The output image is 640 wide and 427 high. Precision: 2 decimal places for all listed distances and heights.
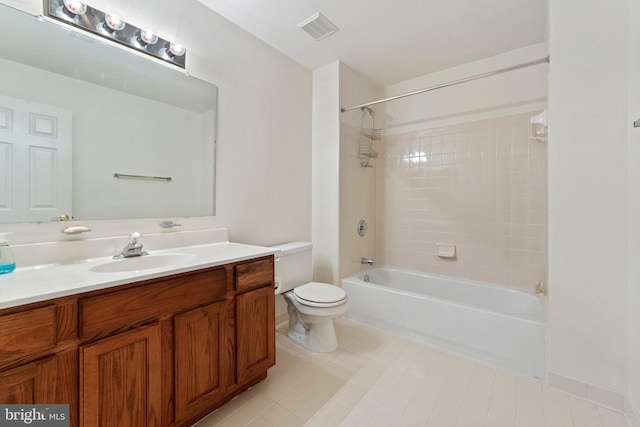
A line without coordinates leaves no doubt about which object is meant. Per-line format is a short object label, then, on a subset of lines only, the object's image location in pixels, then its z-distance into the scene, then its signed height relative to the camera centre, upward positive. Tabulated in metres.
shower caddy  2.86 +0.80
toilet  1.88 -0.60
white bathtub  1.72 -0.76
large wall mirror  1.16 +0.43
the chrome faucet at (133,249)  1.37 -0.18
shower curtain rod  1.69 +0.98
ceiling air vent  1.94 +1.39
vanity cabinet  0.82 -0.50
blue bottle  1.03 -0.17
